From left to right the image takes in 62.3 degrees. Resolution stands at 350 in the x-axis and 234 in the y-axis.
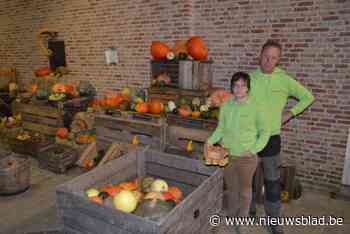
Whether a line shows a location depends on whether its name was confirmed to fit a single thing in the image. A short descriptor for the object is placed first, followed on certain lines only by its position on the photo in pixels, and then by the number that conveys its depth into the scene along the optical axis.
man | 2.67
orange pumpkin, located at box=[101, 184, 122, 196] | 2.14
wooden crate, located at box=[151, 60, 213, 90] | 4.14
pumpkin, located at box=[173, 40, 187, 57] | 4.36
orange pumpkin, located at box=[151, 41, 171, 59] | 4.42
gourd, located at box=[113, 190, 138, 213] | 1.94
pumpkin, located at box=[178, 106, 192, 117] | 3.97
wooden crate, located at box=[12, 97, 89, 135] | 5.32
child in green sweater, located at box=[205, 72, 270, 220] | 2.43
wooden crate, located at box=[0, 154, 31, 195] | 3.74
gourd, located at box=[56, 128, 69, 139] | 5.10
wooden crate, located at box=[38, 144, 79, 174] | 4.49
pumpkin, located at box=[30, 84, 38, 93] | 6.01
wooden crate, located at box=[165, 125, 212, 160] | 3.76
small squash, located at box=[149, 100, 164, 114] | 4.16
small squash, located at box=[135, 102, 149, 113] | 4.27
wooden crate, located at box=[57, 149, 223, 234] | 1.70
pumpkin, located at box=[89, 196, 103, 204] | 1.96
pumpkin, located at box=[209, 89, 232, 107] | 3.99
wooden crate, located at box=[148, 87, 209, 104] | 4.16
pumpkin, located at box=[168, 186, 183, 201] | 2.22
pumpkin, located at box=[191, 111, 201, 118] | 3.91
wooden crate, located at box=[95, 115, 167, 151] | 4.06
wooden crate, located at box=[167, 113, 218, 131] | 3.79
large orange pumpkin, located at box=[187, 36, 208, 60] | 4.16
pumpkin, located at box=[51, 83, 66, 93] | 5.67
